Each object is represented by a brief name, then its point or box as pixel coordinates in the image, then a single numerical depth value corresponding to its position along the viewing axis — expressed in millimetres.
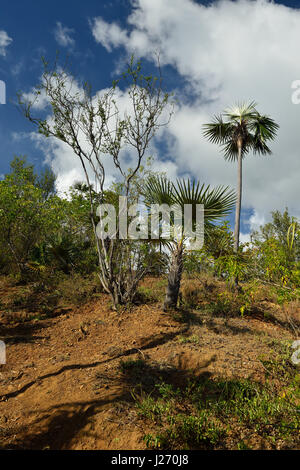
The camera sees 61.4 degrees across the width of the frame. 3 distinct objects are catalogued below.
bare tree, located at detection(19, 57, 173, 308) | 5832
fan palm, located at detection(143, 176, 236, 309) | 5652
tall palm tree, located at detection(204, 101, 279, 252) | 11250
